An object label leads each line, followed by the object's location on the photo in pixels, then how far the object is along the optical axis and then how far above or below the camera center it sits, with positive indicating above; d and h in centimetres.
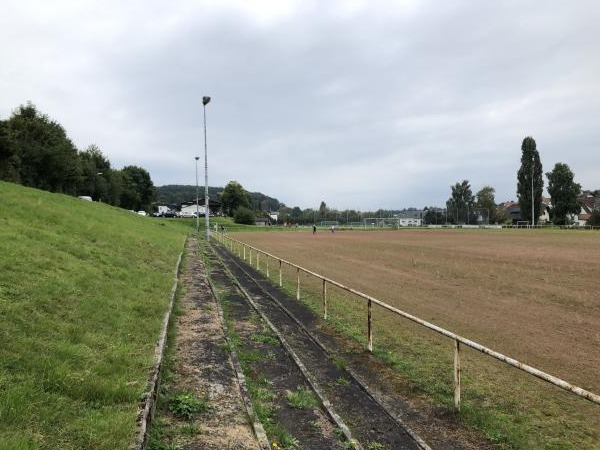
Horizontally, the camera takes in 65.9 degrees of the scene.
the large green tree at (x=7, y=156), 3303 +505
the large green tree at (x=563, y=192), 9488 +590
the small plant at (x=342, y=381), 655 -229
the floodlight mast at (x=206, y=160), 3472 +506
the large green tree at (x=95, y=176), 6516 +694
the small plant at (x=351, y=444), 451 -220
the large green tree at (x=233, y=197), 14062 +751
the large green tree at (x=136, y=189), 9419 +731
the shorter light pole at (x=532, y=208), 9294 +258
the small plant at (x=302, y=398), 557 -221
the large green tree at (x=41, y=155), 4256 +636
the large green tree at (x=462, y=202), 15038 +621
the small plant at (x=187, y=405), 484 -199
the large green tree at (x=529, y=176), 9444 +915
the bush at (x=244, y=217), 10975 +109
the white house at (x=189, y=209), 14788 +425
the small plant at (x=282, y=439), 446 -217
